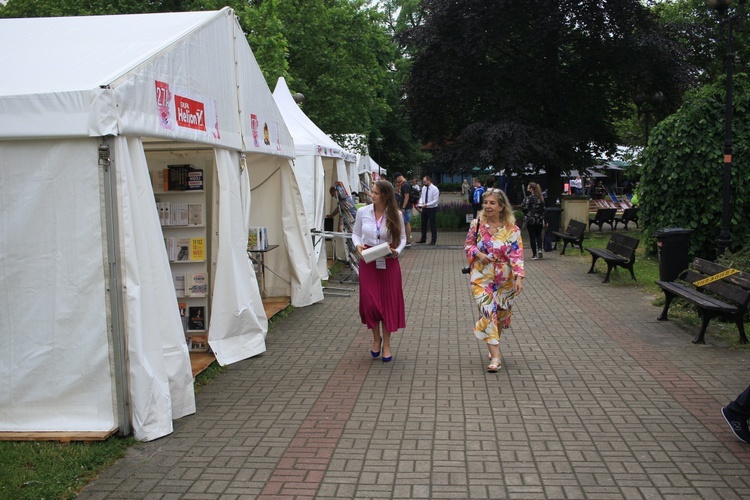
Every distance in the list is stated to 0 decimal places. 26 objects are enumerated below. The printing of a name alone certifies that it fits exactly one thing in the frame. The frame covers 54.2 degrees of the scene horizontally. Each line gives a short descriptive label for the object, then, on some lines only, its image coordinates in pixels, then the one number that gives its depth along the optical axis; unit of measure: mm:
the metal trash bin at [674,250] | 10531
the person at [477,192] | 20703
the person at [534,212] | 16469
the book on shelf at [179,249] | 7949
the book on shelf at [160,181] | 8039
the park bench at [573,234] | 17219
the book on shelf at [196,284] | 7957
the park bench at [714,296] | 7715
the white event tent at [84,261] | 5219
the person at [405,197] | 20656
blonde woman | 7145
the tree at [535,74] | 24016
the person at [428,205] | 20453
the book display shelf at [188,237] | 7949
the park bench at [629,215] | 23125
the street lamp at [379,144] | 37081
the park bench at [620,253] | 12617
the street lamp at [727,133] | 10547
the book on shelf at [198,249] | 7945
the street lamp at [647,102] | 22497
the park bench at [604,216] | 23516
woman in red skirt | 7426
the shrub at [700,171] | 12188
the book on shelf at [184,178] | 8016
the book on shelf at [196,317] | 8047
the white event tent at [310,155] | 13227
